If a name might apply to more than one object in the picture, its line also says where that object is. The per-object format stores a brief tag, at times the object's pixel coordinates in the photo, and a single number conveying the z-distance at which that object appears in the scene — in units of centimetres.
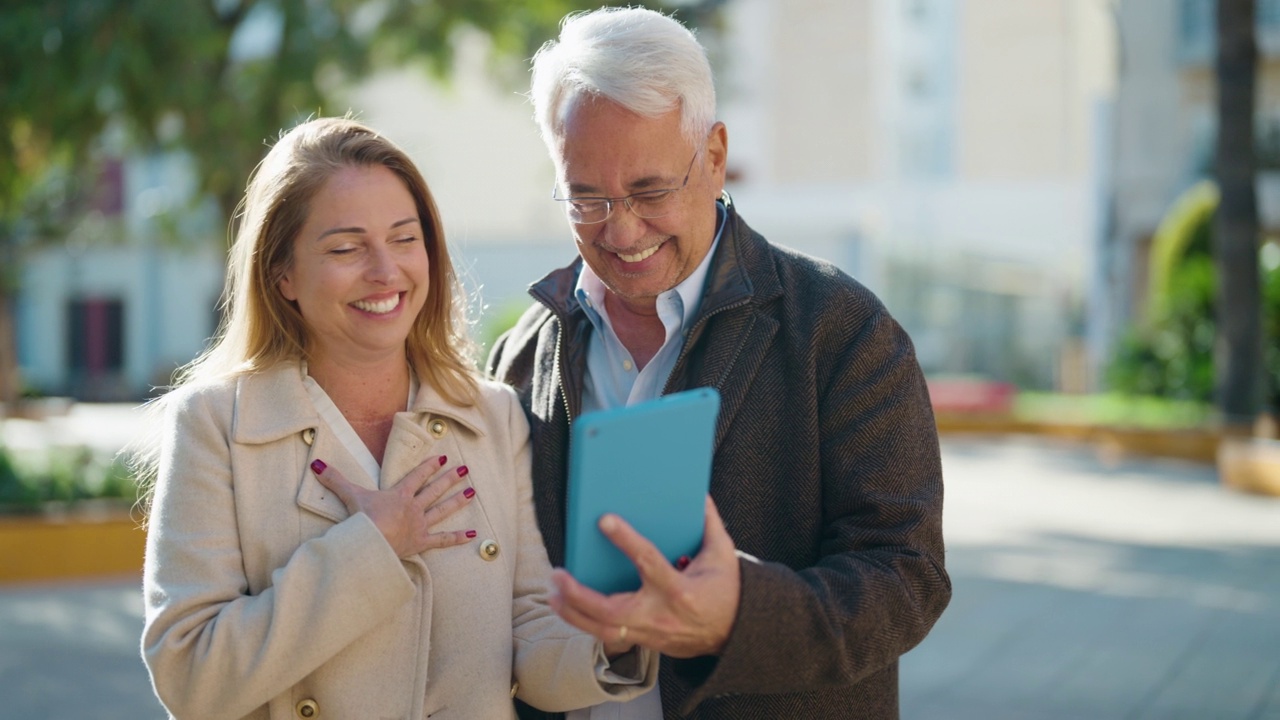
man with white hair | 220
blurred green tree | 873
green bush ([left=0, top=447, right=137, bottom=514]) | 859
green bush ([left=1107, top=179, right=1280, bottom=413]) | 1662
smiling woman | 222
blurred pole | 1339
